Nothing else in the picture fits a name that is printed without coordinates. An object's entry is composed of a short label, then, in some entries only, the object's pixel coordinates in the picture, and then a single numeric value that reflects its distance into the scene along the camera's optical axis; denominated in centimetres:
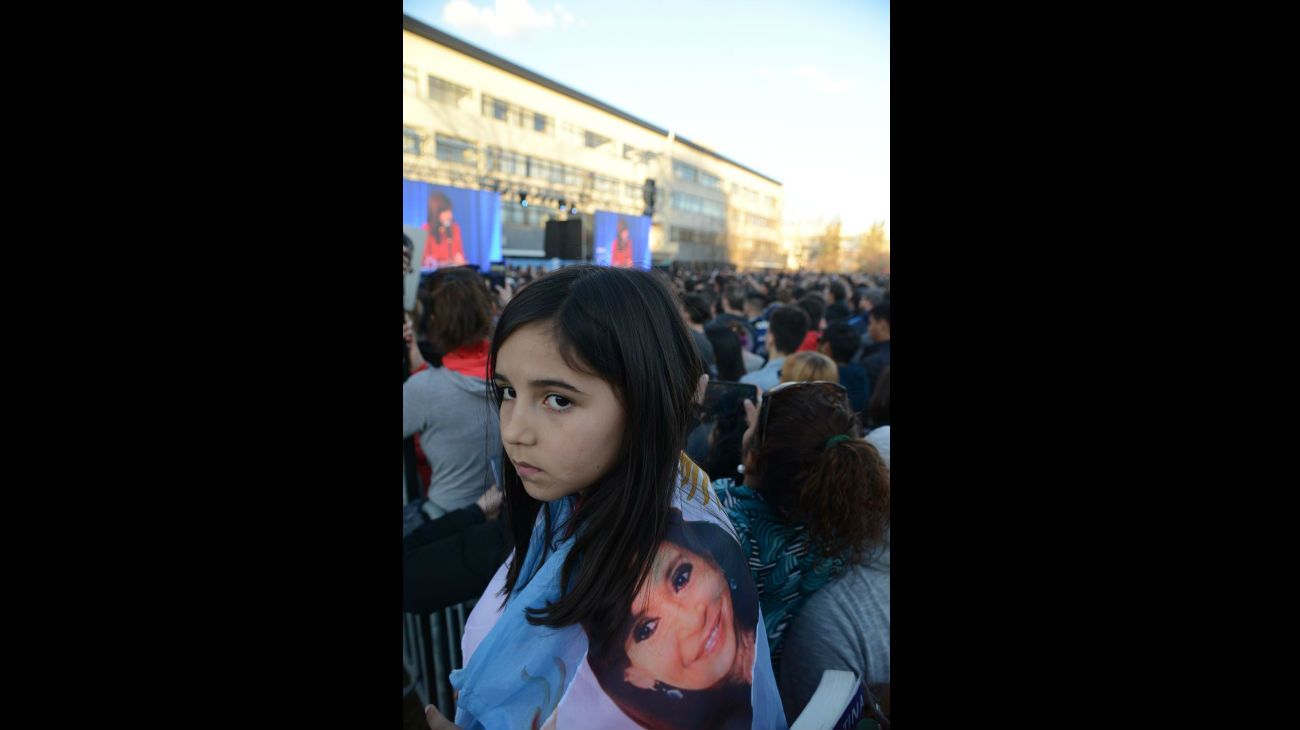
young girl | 72
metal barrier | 183
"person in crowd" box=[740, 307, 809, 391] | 345
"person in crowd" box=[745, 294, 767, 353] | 616
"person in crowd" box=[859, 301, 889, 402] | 377
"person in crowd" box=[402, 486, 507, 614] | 135
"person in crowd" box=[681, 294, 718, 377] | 443
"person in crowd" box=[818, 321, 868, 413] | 375
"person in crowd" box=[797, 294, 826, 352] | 499
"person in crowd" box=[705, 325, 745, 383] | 359
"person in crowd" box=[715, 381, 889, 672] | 123
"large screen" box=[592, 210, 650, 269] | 1705
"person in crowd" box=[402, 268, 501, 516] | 215
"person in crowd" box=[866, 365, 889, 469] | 252
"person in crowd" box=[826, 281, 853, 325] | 614
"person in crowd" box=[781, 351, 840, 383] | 272
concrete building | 2319
